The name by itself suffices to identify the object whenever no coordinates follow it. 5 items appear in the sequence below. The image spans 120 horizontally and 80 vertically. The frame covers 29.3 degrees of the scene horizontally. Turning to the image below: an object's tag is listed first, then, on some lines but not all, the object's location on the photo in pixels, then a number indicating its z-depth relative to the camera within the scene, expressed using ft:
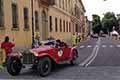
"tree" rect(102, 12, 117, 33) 322.15
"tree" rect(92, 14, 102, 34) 340.69
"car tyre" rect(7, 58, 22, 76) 30.61
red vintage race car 29.80
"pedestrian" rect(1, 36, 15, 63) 36.31
